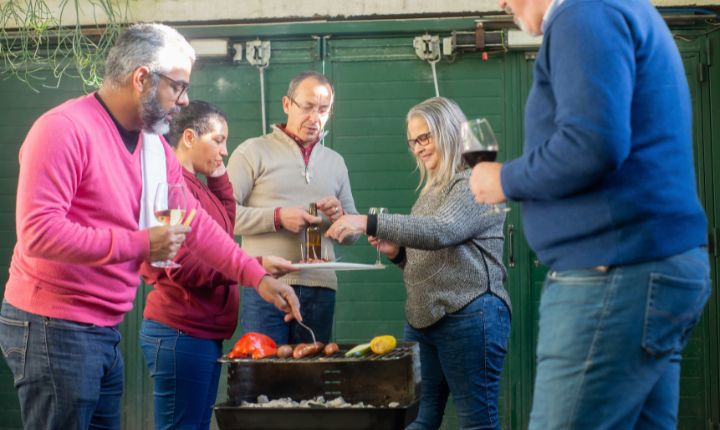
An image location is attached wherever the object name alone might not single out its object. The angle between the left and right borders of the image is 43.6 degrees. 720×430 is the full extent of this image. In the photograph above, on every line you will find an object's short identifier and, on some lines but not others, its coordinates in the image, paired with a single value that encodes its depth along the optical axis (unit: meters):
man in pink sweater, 2.20
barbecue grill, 2.50
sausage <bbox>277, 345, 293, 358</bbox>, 2.68
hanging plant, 5.23
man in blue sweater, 1.66
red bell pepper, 2.68
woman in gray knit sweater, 3.07
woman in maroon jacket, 2.86
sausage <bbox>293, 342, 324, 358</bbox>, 2.66
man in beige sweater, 3.49
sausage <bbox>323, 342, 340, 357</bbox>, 2.71
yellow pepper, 2.66
